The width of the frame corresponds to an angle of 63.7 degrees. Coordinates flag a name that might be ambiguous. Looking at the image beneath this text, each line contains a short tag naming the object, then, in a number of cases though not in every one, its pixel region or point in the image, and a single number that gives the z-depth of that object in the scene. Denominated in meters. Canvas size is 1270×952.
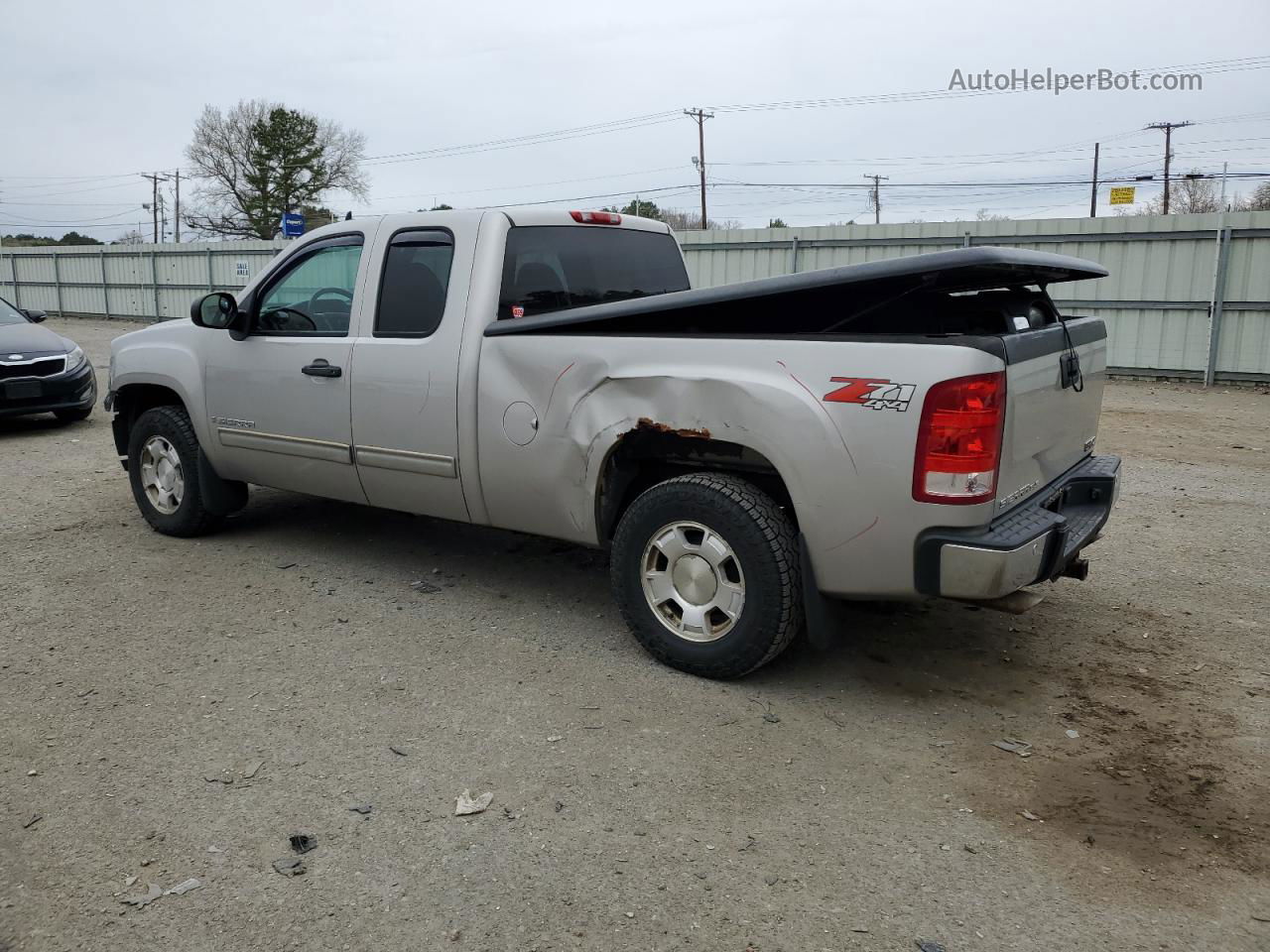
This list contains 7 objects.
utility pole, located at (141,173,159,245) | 78.12
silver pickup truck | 3.50
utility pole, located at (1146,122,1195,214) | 50.78
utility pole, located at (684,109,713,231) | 51.22
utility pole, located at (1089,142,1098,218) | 55.19
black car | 9.81
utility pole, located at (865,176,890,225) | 61.94
